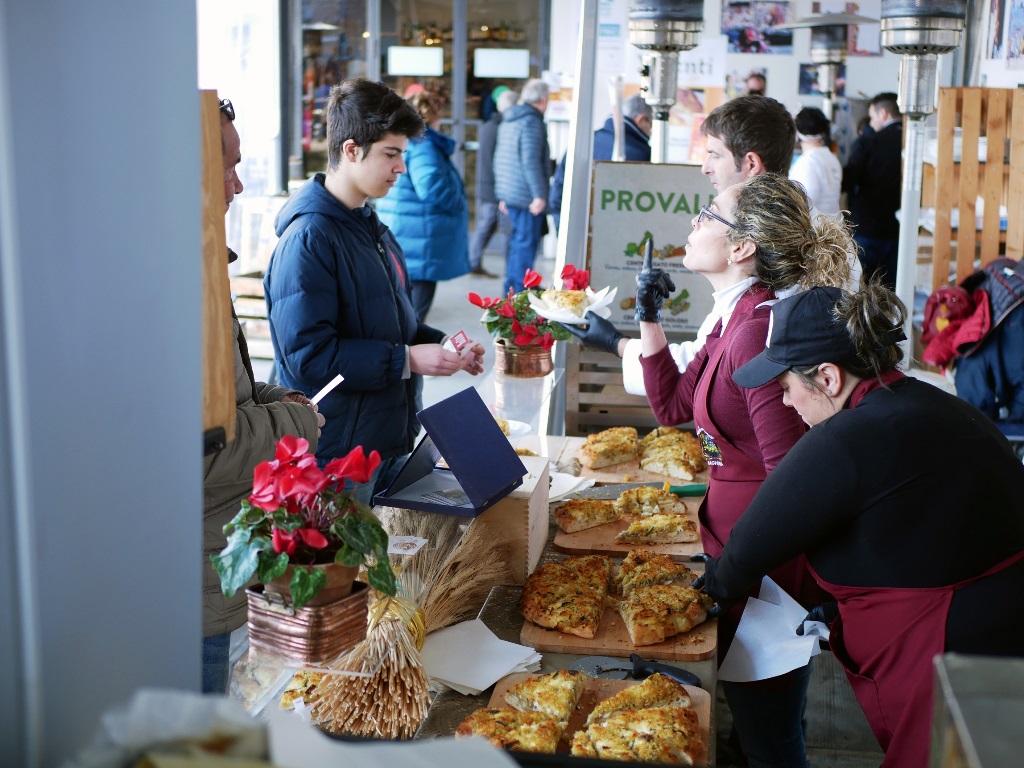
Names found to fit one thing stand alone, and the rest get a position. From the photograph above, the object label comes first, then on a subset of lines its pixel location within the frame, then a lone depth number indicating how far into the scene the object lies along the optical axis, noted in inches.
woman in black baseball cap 72.4
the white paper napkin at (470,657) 73.5
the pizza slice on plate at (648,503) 108.9
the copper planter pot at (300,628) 56.1
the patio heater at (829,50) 392.2
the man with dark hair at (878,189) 321.7
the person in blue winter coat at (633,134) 308.5
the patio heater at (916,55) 167.9
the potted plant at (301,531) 54.7
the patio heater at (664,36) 195.6
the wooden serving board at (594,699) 68.5
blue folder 86.0
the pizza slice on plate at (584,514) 103.6
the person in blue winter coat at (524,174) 359.9
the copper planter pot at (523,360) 133.3
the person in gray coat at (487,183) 385.4
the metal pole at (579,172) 183.5
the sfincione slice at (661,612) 79.5
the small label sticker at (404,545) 77.1
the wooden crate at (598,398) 177.0
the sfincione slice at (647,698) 69.2
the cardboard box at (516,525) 90.7
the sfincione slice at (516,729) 63.9
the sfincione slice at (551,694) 69.0
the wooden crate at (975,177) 211.0
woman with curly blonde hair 92.4
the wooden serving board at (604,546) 99.7
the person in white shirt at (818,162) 303.9
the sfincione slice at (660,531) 101.4
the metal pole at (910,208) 191.5
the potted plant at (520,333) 132.2
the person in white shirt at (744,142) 120.1
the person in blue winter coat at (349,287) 114.4
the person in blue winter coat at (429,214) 285.3
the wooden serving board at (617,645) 79.1
